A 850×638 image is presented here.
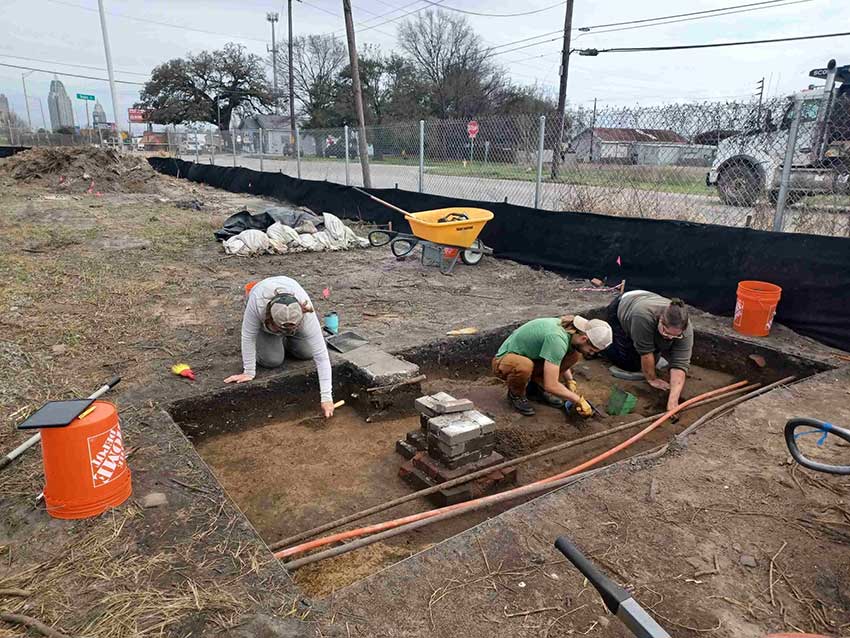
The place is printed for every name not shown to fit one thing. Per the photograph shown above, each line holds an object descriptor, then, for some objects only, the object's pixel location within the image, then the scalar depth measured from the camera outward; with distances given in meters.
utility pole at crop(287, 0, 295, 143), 35.19
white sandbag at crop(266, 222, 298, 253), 9.47
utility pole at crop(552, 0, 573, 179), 18.19
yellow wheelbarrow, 8.21
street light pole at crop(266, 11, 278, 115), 48.25
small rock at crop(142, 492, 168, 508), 2.64
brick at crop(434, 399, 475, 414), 3.55
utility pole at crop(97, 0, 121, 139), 25.12
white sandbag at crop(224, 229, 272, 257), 9.11
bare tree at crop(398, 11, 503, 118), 44.25
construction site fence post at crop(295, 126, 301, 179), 15.87
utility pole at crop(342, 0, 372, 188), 13.14
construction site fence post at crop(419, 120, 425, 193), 10.24
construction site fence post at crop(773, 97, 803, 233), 5.39
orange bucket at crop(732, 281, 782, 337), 5.39
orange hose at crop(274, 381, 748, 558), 2.52
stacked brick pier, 3.37
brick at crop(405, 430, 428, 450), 3.84
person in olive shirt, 4.26
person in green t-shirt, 3.98
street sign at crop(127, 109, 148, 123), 57.56
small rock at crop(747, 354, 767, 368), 5.23
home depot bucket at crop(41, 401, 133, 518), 2.34
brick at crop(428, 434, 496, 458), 3.41
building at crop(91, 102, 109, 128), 59.26
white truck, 6.03
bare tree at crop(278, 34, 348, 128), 48.62
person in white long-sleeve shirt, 3.77
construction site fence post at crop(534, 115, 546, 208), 7.86
